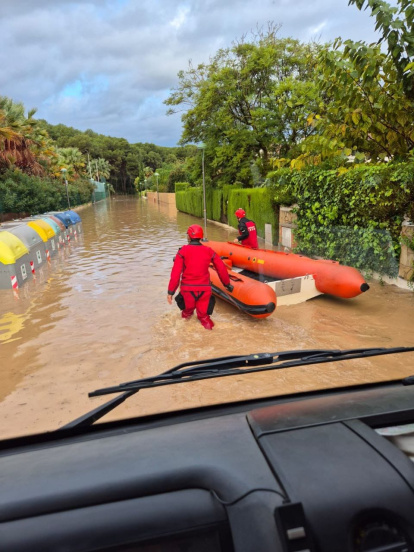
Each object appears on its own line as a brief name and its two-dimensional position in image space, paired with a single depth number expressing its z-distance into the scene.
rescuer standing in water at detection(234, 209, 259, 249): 9.98
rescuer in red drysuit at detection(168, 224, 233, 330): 6.64
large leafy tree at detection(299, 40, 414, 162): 7.28
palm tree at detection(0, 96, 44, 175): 25.97
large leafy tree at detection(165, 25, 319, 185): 21.97
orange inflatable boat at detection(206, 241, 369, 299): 7.56
